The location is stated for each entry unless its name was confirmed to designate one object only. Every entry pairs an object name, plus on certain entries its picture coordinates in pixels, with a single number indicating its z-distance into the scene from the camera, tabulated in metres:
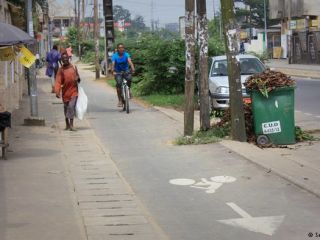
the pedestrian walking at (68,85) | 12.96
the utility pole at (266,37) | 72.95
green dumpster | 10.68
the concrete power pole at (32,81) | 14.03
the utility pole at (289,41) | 51.03
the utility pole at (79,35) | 67.44
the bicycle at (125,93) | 16.19
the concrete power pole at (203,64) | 11.82
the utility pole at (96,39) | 33.23
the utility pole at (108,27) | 33.03
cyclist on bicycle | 16.74
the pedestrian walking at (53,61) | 22.16
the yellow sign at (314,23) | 57.43
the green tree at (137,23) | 135.12
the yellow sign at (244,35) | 83.94
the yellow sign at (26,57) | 11.61
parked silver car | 15.59
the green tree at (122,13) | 133.75
